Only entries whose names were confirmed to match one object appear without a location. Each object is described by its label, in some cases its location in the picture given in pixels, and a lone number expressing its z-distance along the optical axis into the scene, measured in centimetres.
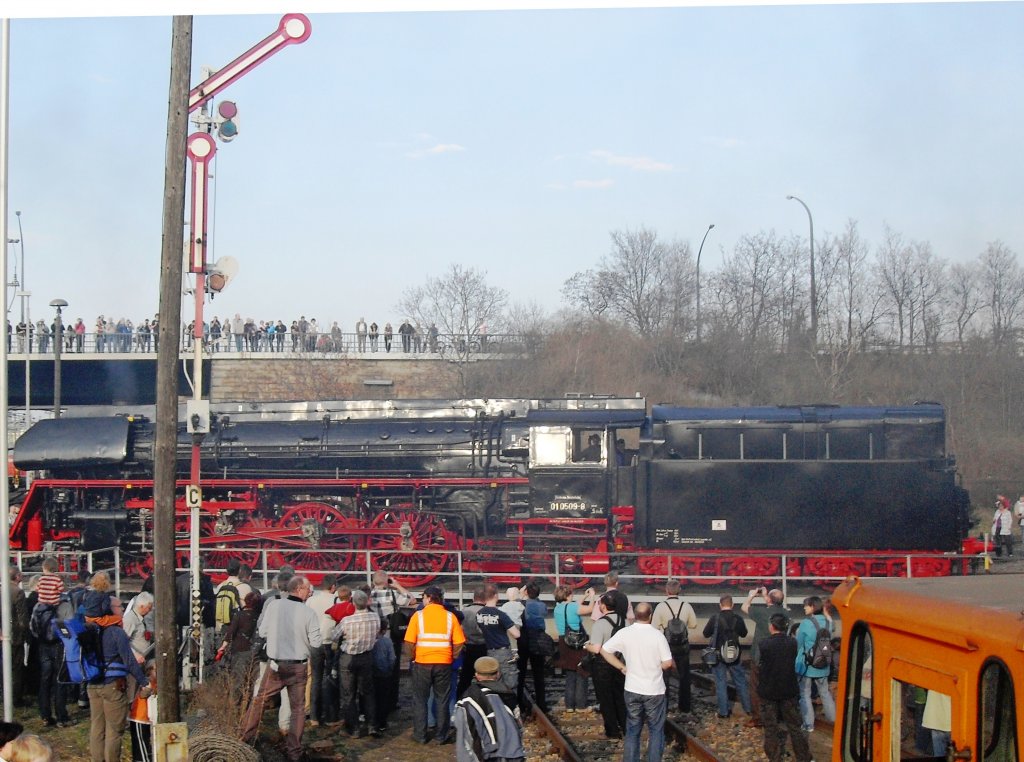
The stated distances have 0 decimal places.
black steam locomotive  1927
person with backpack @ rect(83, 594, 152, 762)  977
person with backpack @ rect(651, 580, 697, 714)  1218
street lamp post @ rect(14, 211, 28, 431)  3259
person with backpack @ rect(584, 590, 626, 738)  1107
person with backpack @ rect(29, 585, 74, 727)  1130
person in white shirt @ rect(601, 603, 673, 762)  915
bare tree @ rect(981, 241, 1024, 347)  4362
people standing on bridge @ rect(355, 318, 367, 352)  4462
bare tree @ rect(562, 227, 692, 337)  5053
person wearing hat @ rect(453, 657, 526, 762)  720
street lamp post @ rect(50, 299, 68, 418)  3025
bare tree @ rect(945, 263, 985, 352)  4406
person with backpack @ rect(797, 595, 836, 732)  1073
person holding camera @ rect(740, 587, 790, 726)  1081
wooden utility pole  961
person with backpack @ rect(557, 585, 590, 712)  1245
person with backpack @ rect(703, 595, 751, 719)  1187
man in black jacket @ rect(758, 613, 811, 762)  985
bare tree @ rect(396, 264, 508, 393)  4503
